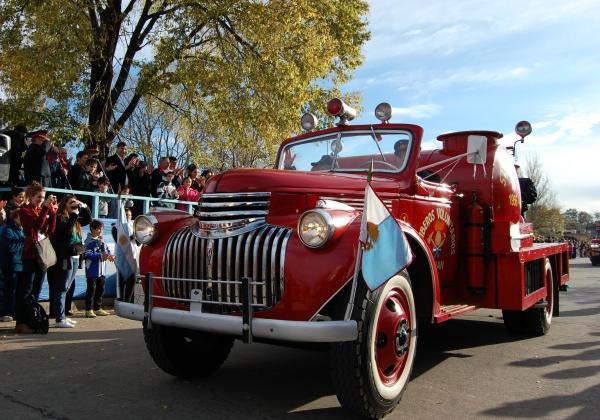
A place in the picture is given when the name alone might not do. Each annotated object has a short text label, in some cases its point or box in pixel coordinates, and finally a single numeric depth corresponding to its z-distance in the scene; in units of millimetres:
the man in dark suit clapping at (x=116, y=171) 10898
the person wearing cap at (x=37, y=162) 8828
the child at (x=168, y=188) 10867
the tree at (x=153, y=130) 31922
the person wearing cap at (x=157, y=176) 11242
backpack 6871
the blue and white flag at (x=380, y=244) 3449
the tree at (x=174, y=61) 12758
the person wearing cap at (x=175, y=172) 11629
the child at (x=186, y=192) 10986
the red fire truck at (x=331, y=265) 3541
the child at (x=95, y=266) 8359
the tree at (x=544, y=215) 50906
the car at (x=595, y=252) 32656
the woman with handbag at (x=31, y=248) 6930
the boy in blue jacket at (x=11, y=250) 7203
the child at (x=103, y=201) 9695
